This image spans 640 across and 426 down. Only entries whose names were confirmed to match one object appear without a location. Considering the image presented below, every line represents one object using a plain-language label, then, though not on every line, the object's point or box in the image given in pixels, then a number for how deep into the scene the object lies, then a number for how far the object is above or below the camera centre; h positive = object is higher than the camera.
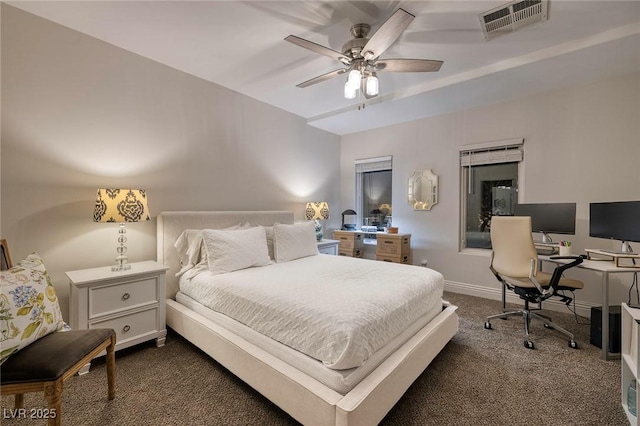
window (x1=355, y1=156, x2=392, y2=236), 4.89 +0.29
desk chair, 2.49 -0.62
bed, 1.34 -0.95
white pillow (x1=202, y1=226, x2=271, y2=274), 2.47 -0.43
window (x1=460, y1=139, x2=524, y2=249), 3.62 +0.32
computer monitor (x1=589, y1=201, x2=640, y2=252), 2.40 -0.14
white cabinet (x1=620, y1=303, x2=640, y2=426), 1.50 -0.88
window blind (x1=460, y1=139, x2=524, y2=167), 3.52 +0.76
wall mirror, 4.21 +0.28
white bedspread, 1.44 -0.64
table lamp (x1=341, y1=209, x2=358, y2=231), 5.05 -0.33
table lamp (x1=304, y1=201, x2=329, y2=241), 4.36 -0.10
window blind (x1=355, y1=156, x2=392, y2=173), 4.79 +0.79
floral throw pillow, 1.30 -0.54
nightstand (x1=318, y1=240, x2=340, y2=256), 4.12 -0.63
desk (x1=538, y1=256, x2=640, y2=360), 2.18 -0.70
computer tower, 2.28 -1.06
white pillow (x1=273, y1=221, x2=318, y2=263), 3.06 -0.42
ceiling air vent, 2.03 +1.53
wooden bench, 1.24 -0.78
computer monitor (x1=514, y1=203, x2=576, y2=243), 2.95 -0.12
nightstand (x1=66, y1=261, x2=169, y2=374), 1.99 -0.77
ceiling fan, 2.07 +1.22
